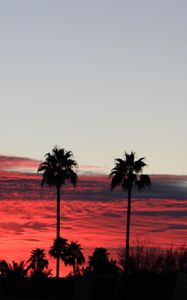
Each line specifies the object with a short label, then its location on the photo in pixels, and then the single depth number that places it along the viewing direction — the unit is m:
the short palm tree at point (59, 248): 108.94
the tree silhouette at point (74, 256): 116.56
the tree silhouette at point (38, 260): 122.81
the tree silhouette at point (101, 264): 113.94
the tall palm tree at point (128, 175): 97.25
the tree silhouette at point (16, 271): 97.19
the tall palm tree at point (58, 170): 99.12
